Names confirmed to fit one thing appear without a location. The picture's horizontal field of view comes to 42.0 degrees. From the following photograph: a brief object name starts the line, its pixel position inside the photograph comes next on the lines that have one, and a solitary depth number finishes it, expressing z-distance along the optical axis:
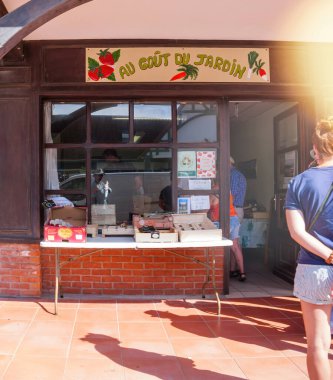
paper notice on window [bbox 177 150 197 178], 5.46
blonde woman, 2.48
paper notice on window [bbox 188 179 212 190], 5.48
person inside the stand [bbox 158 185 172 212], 5.46
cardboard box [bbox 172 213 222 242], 4.58
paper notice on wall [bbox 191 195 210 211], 5.47
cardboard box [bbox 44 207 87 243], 4.54
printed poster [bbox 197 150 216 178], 5.47
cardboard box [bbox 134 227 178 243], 4.56
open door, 5.87
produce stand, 4.46
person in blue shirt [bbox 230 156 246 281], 6.28
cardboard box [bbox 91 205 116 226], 5.41
